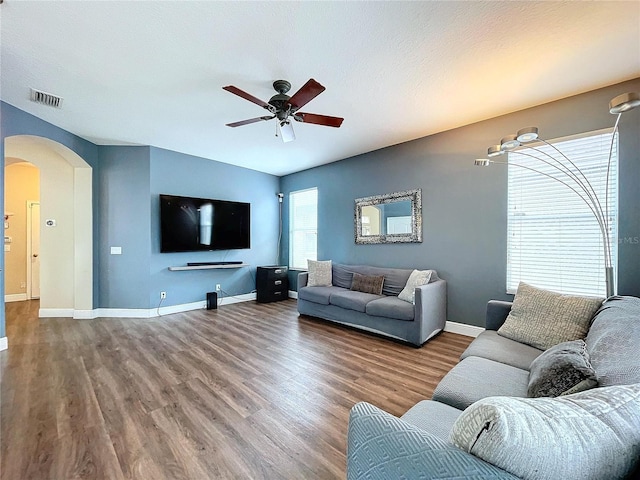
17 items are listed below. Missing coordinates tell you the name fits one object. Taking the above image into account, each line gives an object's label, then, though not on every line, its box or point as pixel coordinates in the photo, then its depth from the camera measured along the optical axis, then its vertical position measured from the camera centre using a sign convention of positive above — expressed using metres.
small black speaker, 4.93 -1.18
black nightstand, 5.46 -0.96
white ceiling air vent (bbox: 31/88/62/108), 2.78 +1.45
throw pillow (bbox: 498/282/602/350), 1.93 -0.61
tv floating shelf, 4.48 -0.54
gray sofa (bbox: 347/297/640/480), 0.63 -0.55
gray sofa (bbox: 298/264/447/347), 3.18 -0.91
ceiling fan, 2.21 +1.19
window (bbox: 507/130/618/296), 2.74 +0.17
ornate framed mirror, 4.07 +0.31
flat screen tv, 4.50 +0.21
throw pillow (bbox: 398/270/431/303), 3.50 -0.60
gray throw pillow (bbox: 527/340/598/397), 1.08 -0.58
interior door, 5.68 -0.37
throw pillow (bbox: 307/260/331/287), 4.59 -0.64
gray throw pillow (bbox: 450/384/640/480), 0.60 -0.46
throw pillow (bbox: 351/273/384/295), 4.04 -0.71
